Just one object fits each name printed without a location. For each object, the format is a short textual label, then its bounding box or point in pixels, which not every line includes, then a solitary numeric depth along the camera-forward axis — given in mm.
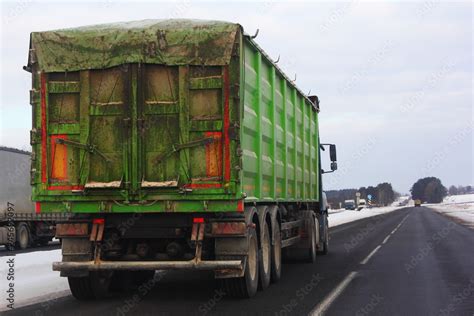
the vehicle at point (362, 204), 136850
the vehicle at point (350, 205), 125875
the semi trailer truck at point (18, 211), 23734
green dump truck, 9289
